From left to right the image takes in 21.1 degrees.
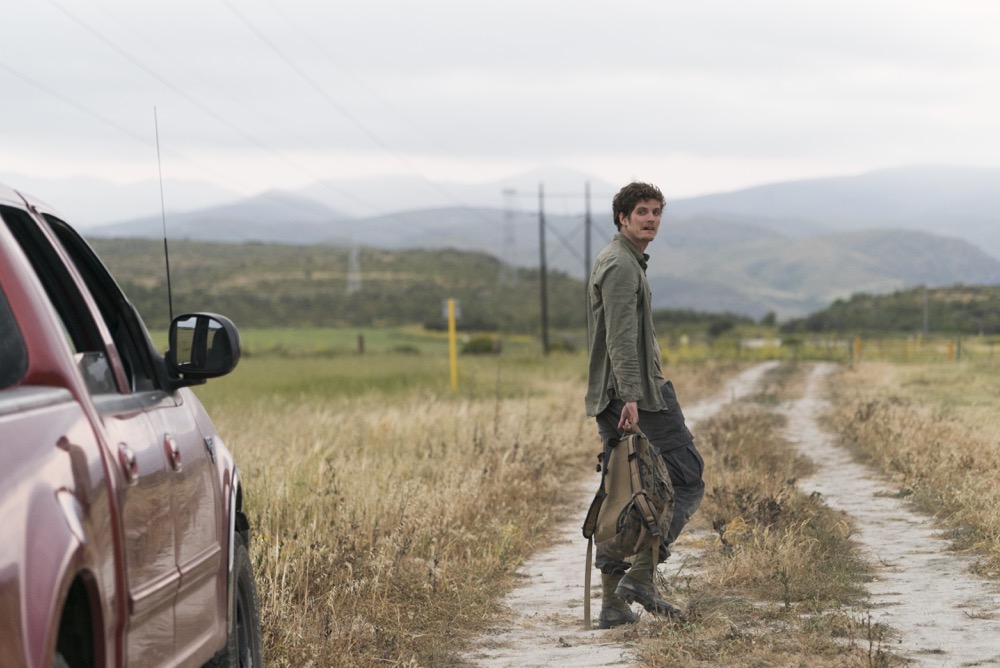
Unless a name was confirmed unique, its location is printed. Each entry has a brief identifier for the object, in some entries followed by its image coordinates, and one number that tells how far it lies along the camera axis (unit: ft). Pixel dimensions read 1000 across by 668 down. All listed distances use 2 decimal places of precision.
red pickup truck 16.74
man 43.33
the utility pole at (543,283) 337.73
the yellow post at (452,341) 159.72
